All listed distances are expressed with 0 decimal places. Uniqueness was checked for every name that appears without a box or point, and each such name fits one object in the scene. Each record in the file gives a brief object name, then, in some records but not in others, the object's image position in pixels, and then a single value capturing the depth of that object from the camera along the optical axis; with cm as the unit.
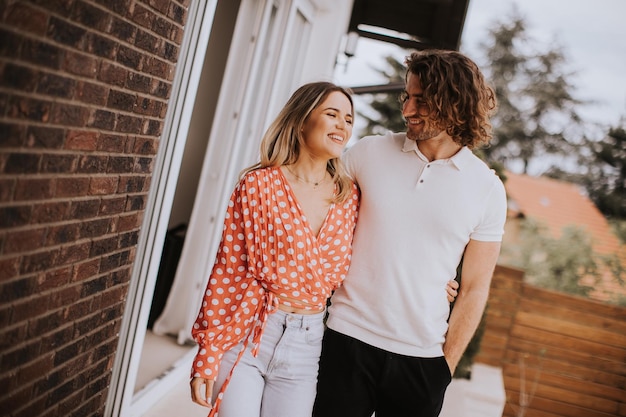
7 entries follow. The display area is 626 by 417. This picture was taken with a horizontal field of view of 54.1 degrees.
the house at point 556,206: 1595
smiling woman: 171
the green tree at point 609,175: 2025
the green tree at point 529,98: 2117
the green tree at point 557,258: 1127
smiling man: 182
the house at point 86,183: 146
